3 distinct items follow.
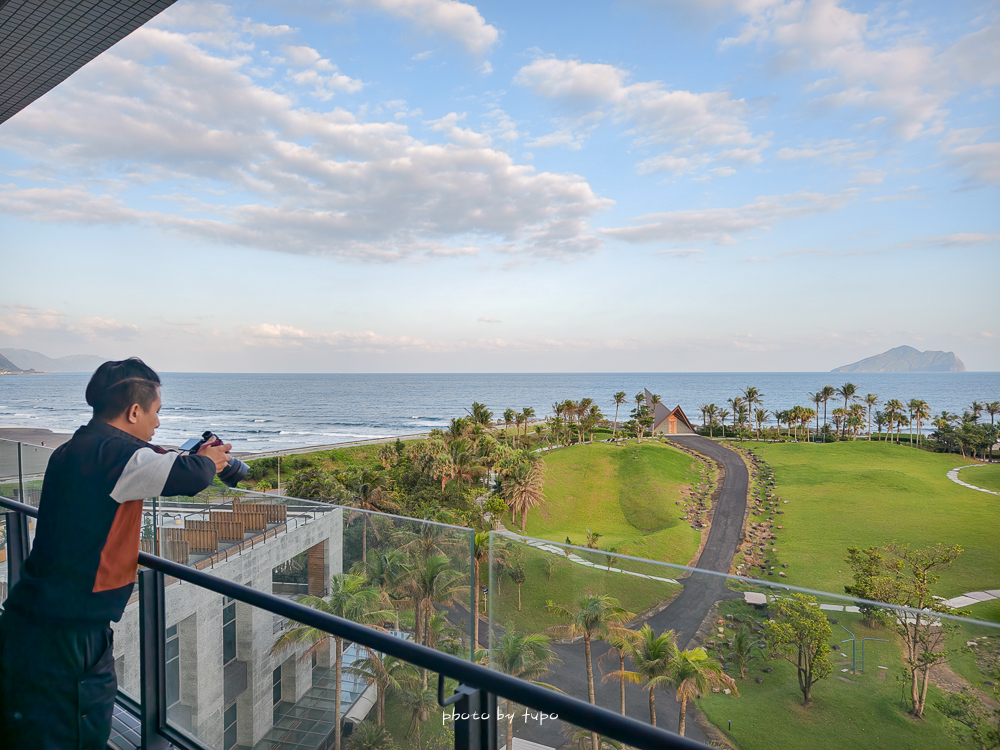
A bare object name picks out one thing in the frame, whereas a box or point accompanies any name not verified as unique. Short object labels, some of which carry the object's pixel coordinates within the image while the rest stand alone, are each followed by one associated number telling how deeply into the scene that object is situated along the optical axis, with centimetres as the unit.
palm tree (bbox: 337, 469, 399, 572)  2762
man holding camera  135
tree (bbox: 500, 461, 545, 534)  3000
